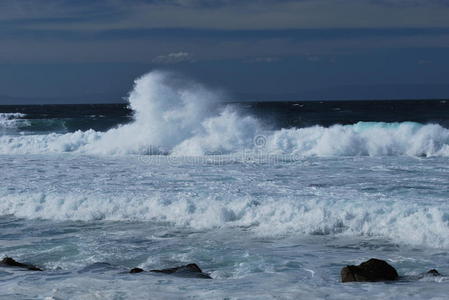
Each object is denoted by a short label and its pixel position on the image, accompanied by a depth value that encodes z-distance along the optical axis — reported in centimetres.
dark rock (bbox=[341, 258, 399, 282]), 1468
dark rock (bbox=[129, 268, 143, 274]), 1590
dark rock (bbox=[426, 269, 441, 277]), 1502
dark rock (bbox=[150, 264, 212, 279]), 1562
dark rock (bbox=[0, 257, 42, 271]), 1678
